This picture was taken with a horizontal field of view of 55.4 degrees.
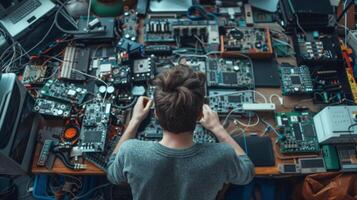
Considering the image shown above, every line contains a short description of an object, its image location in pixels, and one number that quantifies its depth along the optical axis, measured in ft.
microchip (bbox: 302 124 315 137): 6.57
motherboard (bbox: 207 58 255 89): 7.02
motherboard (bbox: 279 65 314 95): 6.94
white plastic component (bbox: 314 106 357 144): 6.09
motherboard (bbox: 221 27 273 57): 7.26
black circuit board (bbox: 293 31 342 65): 7.21
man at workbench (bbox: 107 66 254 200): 4.38
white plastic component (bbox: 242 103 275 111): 6.66
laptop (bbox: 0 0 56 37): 7.18
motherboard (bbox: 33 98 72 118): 6.50
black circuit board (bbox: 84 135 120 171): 6.19
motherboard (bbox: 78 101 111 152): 6.16
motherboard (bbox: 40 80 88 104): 6.68
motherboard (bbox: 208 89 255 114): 6.76
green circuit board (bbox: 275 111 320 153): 6.45
